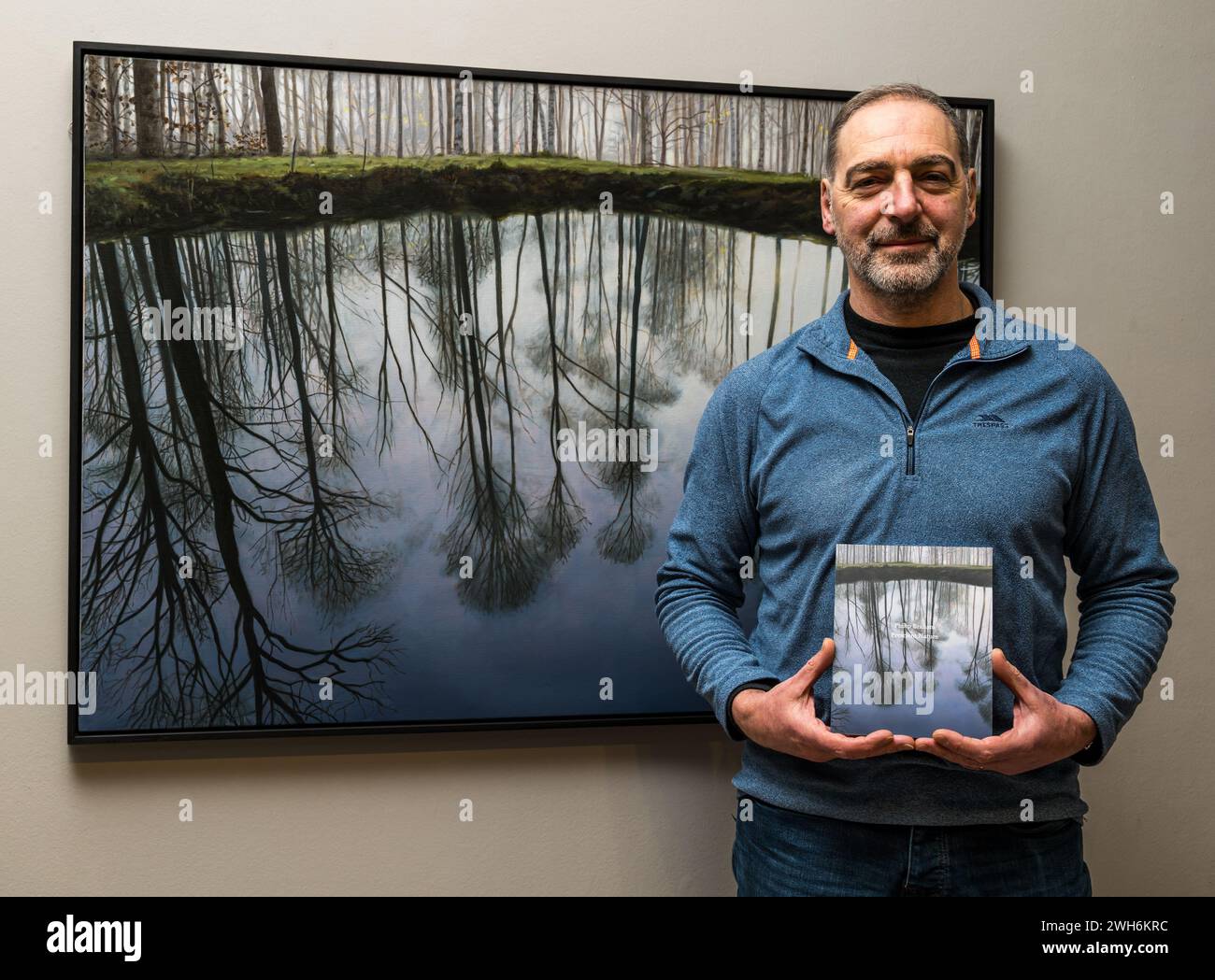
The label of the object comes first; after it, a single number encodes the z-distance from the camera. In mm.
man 1001
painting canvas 1324
